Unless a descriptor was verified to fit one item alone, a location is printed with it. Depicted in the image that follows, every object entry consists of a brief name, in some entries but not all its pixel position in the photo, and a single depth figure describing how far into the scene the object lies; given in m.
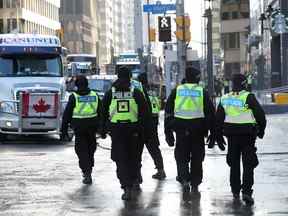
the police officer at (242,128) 11.10
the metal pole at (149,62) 60.15
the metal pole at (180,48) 32.47
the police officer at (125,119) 11.68
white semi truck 22.66
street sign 34.47
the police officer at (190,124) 11.78
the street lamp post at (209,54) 29.38
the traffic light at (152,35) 40.06
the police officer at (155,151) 14.13
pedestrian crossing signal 31.06
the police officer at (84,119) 13.74
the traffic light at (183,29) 31.11
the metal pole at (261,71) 47.12
